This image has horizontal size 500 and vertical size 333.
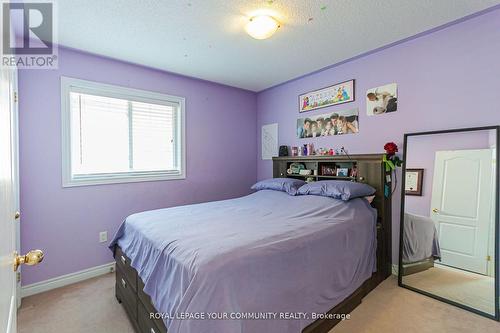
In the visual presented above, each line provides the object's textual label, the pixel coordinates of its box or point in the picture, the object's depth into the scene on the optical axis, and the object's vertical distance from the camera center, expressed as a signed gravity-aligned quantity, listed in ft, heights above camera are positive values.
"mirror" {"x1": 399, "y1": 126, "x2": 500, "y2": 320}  6.28 -1.63
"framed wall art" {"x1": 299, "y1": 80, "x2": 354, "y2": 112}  9.30 +2.77
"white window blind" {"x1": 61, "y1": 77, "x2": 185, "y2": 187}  8.34 +1.06
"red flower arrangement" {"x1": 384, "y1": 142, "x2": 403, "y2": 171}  7.79 +0.17
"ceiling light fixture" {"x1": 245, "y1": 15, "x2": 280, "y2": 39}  6.28 +3.64
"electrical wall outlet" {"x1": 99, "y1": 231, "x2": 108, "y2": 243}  8.78 -2.83
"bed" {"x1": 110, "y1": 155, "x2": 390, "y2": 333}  3.84 -2.10
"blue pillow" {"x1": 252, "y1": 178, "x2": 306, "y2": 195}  9.29 -0.97
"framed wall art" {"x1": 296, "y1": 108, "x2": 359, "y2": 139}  9.21 +1.60
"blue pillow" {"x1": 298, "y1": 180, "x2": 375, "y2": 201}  7.35 -0.91
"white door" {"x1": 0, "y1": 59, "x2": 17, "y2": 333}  1.89 -0.54
